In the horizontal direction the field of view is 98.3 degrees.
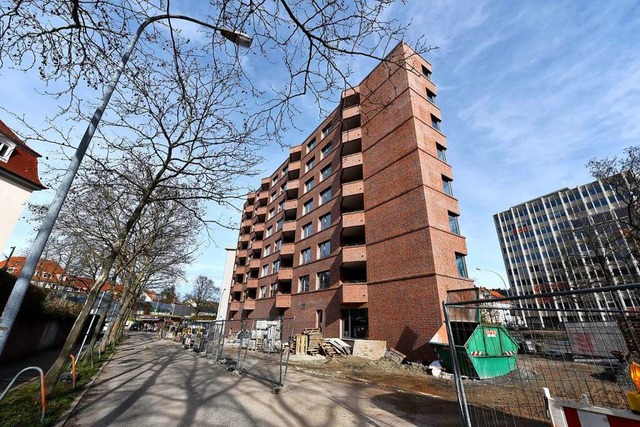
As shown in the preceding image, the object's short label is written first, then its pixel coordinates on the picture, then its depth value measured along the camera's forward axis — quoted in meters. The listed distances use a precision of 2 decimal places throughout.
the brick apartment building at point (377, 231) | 15.58
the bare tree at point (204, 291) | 73.22
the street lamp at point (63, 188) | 3.31
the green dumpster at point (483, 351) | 7.19
